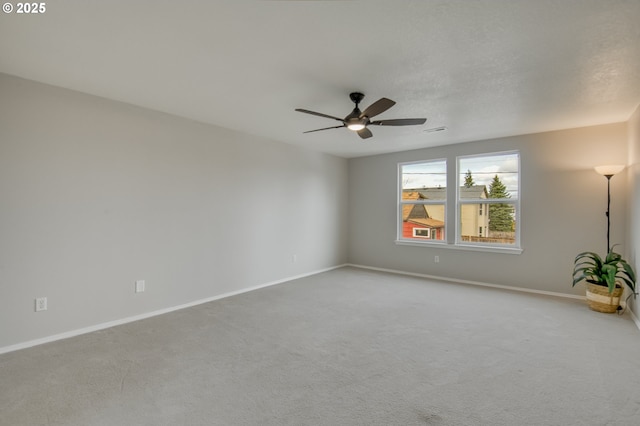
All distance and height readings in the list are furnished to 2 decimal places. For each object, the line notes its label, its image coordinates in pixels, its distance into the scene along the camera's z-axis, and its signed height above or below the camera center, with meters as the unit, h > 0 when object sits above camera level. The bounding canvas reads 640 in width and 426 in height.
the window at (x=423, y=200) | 5.58 +0.26
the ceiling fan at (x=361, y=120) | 2.82 +0.92
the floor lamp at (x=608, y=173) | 3.73 +0.53
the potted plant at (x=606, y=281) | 3.48 -0.79
